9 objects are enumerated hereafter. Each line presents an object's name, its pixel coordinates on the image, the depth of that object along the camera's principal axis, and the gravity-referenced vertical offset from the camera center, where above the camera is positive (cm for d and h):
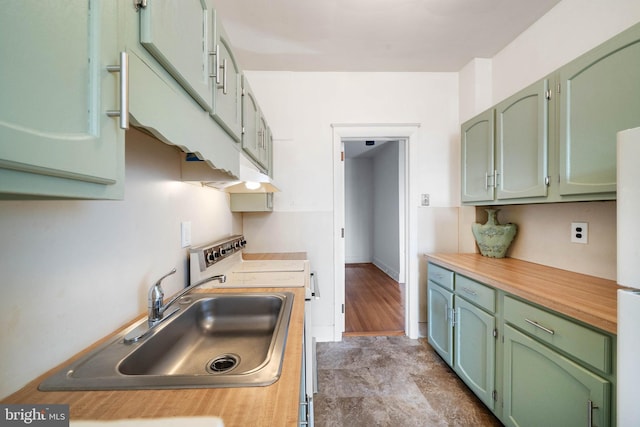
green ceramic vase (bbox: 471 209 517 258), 192 -17
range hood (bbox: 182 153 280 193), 117 +20
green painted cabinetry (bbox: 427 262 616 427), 93 -68
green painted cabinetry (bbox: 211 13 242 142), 88 +51
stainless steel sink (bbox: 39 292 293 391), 59 -42
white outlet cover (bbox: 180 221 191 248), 128 -10
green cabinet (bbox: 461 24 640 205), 106 +44
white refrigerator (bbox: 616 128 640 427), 69 -18
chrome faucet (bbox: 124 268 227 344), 85 -34
